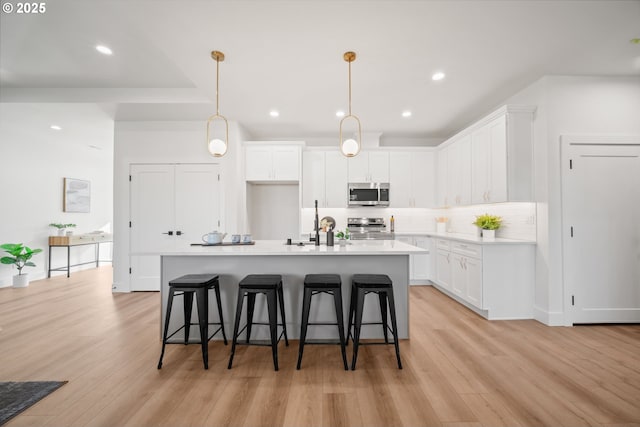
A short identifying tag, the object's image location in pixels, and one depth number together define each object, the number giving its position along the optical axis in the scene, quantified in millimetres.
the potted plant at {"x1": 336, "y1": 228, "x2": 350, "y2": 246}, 3147
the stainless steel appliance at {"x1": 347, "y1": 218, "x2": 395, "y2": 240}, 5406
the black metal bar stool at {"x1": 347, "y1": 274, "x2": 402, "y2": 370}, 2287
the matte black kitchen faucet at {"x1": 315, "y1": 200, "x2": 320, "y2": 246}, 2990
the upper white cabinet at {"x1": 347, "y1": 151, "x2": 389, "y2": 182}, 5418
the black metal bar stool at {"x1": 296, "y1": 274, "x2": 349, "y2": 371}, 2311
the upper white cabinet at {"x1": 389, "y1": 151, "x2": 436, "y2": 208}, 5445
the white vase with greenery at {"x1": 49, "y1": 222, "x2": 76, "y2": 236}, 5968
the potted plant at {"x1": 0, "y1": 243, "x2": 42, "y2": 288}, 4984
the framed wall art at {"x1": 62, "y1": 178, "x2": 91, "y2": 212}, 6336
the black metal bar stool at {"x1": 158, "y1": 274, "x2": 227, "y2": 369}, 2332
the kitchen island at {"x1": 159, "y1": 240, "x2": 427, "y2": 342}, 2832
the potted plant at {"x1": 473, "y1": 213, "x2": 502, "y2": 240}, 4016
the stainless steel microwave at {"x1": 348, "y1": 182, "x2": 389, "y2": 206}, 5320
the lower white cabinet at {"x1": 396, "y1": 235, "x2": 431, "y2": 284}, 5094
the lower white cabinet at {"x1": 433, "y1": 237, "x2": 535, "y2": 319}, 3461
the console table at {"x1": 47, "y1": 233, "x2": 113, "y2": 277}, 5840
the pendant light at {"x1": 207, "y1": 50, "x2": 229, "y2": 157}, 3168
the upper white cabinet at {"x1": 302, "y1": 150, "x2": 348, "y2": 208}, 5398
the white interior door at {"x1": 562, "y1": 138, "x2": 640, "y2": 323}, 3262
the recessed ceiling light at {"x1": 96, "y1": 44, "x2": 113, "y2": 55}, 3012
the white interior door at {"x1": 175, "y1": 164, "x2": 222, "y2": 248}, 4777
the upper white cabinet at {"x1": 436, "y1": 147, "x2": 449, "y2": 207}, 5133
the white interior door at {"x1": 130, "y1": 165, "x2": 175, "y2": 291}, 4766
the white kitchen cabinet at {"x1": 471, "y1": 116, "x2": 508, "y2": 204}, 3529
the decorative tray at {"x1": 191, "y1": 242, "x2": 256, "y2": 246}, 3057
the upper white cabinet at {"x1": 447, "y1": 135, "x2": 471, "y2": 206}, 4371
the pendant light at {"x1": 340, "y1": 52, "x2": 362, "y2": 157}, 3215
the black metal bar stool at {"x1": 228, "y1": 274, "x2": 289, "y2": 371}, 2266
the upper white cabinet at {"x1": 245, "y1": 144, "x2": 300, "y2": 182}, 5191
